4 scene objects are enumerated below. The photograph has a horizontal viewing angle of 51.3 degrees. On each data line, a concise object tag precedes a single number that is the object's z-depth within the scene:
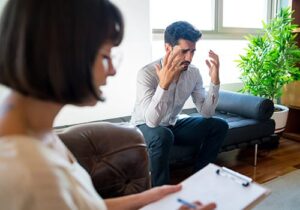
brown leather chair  0.93
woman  0.48
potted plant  2.82
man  1.73
